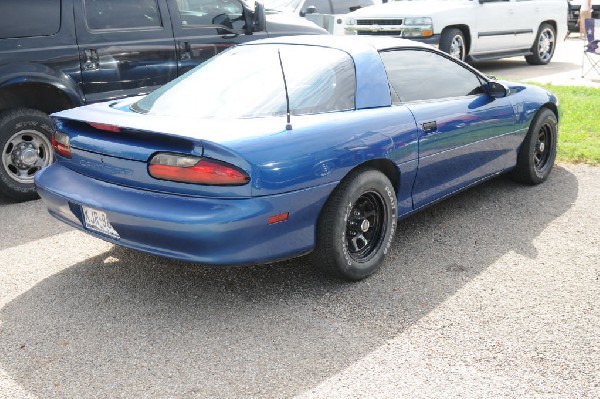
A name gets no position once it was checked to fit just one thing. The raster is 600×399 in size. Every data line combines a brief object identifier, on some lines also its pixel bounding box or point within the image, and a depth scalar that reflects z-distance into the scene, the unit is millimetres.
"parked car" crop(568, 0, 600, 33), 20028
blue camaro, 3424
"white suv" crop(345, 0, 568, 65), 11508
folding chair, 11398
